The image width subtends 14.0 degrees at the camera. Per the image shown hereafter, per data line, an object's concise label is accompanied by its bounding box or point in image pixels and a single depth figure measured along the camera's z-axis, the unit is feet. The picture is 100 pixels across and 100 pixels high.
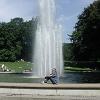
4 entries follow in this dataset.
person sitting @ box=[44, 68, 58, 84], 68.44
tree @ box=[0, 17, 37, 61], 385.91
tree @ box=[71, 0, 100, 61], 202.90
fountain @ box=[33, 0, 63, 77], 113.60
